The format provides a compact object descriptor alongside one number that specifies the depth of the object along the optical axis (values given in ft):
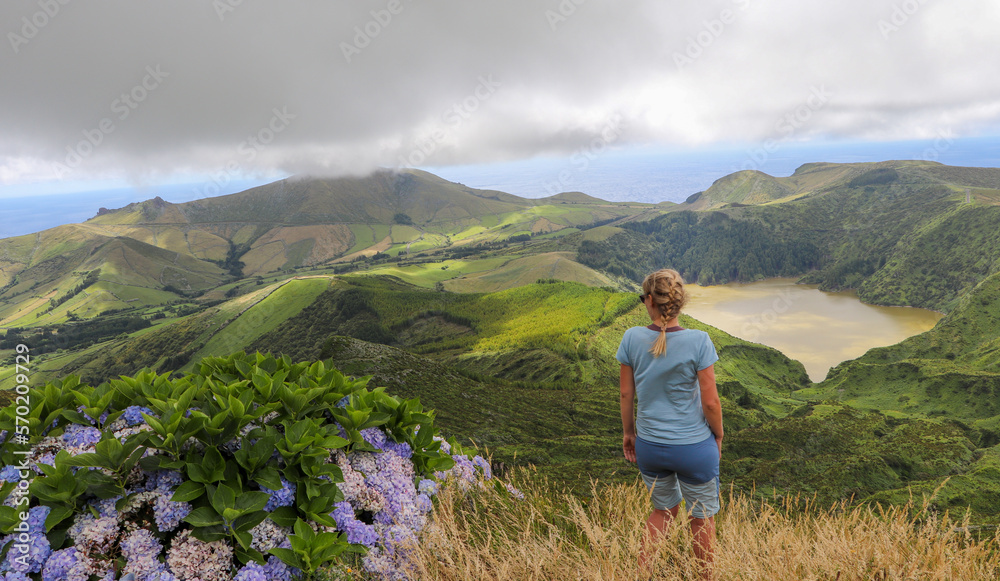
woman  13.78
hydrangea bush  9.94
